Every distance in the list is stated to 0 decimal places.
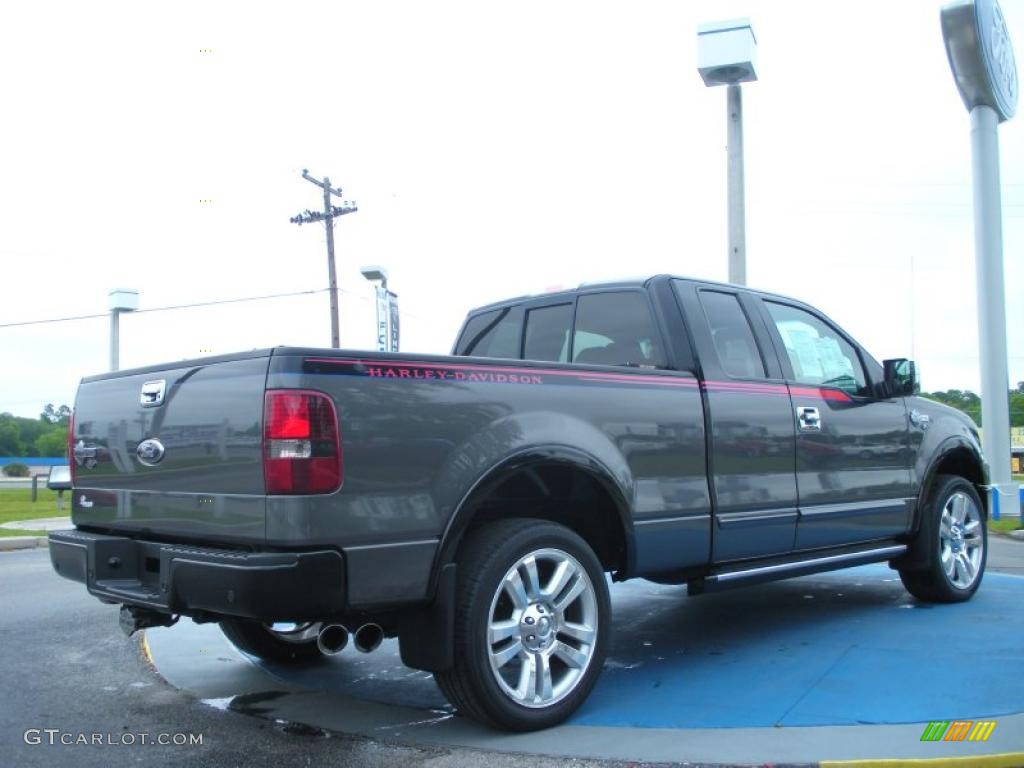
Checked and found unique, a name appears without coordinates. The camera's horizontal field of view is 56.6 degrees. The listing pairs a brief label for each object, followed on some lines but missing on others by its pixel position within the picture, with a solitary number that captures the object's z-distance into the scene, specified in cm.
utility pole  2544
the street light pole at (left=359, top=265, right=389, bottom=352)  1783
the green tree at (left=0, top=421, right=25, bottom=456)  8781
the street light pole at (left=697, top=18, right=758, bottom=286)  1301
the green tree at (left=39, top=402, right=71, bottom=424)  8747
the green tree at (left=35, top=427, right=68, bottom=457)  8575
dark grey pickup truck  335
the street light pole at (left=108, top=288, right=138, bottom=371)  1873
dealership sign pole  1508
